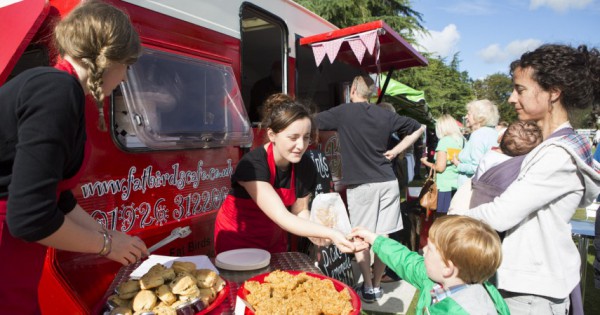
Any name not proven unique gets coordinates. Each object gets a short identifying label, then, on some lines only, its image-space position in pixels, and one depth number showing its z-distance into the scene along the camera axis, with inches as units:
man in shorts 155.9
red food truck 72.7
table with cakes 52.6
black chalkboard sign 139.1
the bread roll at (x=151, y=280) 54.6
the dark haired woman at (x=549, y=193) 64.7
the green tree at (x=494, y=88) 2272.4
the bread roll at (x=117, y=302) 52.8
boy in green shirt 58.9
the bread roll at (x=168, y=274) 56.5
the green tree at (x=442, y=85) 824.7
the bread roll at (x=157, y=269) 57.4
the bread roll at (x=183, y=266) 60.2
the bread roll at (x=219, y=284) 58.6
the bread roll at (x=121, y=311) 50.4
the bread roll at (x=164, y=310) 50.1
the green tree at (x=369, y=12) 585.0
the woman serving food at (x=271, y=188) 83.7
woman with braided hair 39.9
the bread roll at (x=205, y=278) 57.2
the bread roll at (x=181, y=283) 54.0
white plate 73.2
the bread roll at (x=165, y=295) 52.6
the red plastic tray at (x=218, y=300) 52.1
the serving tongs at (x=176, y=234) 61.3
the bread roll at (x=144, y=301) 51.6
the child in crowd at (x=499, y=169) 75.1
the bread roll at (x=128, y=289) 53.9
